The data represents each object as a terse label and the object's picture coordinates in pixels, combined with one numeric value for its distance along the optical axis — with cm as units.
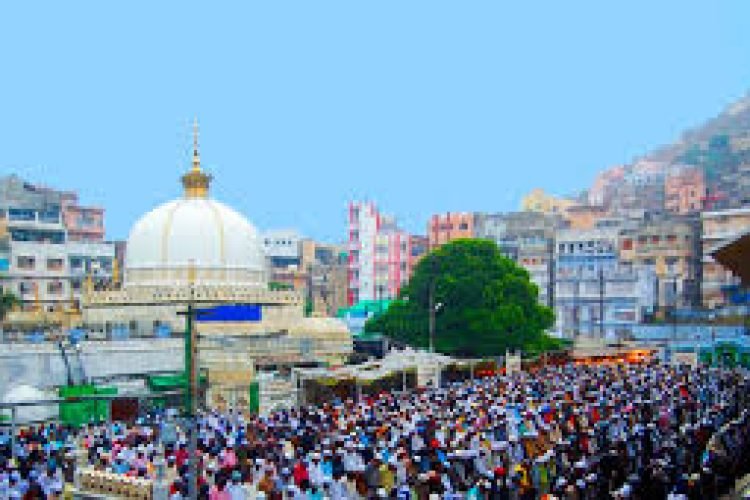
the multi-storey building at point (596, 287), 5844
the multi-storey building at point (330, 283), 8031
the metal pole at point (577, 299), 6175
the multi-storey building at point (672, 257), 6272
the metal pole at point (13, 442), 1774
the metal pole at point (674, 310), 5114
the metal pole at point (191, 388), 1030
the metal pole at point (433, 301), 4103
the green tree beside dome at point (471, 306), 4291
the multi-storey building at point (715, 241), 5916
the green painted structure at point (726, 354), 3834
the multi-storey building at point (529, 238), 6725
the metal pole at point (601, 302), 5734
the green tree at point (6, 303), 4547
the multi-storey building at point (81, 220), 6719
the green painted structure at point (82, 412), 2525
